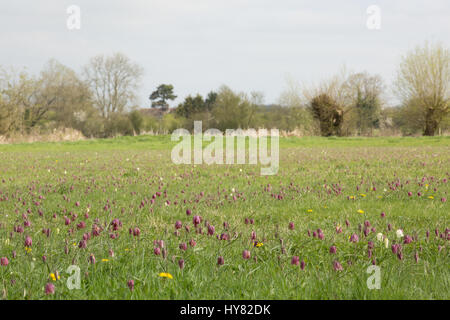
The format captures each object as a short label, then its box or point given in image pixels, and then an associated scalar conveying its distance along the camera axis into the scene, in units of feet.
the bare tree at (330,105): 126.82
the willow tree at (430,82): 120.26
